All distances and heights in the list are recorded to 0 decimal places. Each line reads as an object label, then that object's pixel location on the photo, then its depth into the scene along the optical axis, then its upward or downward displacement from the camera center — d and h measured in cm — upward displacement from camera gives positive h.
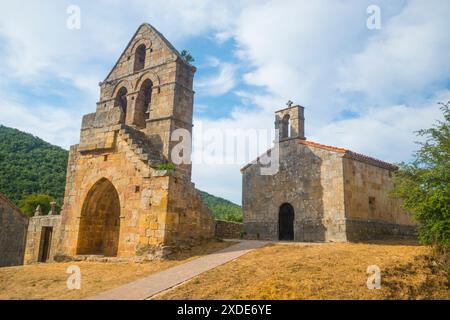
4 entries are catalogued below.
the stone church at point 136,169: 1133 +196
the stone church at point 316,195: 1519 +162
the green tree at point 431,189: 967 +132
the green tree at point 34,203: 3297 +161
